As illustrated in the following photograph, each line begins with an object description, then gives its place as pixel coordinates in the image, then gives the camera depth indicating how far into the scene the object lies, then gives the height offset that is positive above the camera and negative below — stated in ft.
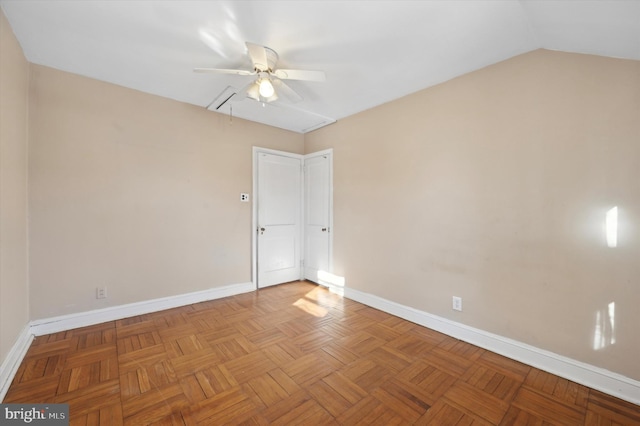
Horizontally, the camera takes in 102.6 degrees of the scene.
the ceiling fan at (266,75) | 6.05 +3.53
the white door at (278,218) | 12.55 -0.30
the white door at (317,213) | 12.59 -0.06
